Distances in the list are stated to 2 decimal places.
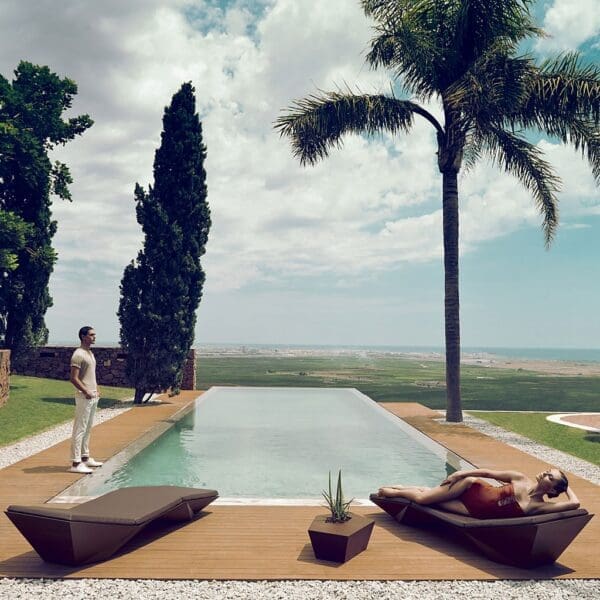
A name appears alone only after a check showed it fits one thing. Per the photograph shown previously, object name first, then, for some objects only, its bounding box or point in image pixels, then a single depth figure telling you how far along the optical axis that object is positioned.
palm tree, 13.95
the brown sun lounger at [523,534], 4.89
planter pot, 5.12
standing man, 8.47
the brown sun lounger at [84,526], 4.76
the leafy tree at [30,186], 20.23
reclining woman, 5.04
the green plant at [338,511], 5.36
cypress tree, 18.52
